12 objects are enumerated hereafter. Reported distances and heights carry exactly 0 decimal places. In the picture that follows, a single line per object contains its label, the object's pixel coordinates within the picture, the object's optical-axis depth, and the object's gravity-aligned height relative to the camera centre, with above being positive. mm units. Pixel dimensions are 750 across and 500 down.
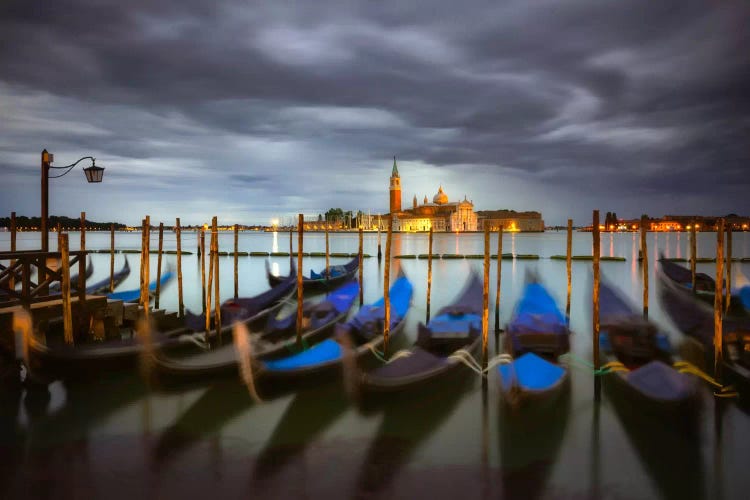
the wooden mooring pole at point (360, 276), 9312 -682
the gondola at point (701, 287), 8172 -841
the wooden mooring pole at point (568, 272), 7812 -482
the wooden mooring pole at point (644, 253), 7284 -187
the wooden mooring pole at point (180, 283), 8199 -655
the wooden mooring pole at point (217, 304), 6074 -738
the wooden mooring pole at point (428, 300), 7859 -924
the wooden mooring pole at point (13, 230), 7674 +226
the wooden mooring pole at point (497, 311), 7176 -1000
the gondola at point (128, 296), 7662 -813
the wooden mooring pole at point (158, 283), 8596 -697
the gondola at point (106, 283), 9744 -825
